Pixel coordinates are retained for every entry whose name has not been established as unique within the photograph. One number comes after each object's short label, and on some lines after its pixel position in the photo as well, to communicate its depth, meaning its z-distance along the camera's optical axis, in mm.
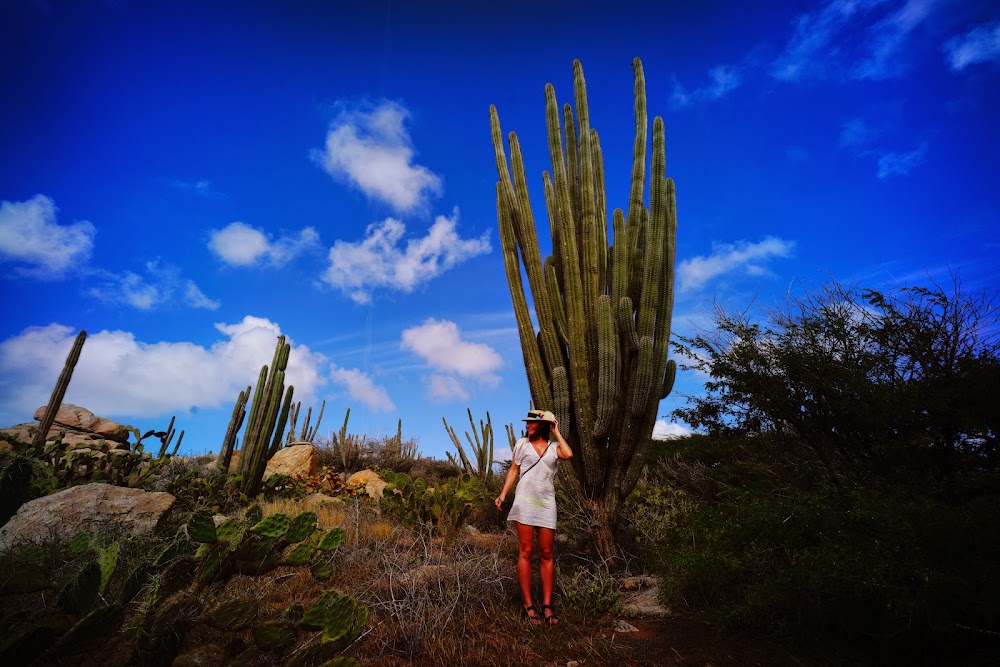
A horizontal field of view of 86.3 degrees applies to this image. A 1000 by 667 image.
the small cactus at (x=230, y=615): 3244
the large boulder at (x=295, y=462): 11773
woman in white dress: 4539
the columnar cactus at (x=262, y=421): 9438
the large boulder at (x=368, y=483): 10305
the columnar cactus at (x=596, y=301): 5953
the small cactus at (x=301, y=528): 4102
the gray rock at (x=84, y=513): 5558
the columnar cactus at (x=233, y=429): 10871
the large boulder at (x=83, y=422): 15080
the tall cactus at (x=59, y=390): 10078
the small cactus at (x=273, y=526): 3949
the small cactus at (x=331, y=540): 4137
